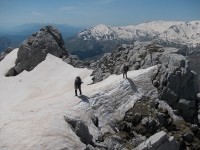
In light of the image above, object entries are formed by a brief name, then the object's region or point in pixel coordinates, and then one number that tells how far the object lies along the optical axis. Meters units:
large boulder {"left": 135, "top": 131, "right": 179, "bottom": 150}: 18.15
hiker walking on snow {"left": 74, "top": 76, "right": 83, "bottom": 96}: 22.87
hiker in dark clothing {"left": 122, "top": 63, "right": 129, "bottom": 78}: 23.81
